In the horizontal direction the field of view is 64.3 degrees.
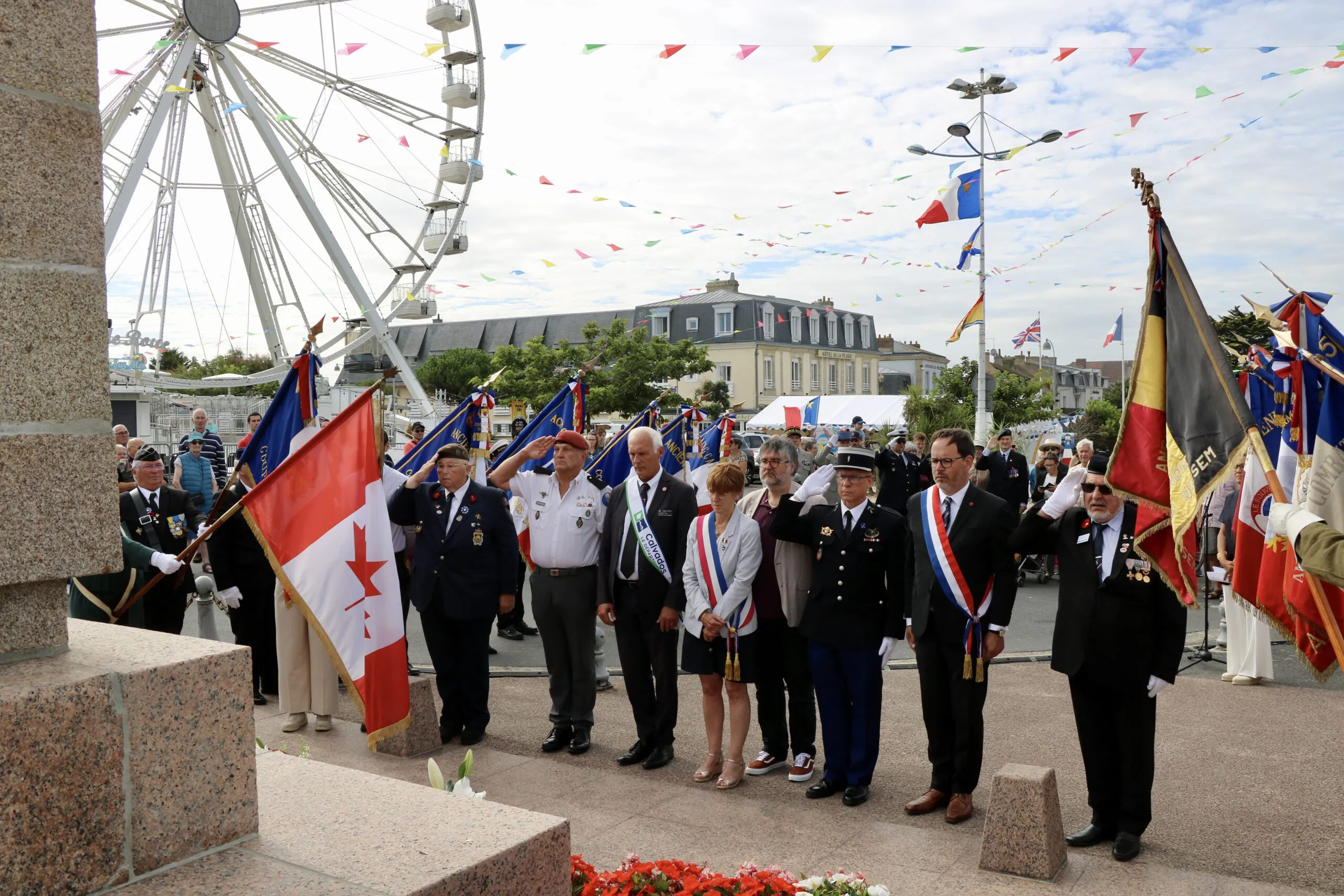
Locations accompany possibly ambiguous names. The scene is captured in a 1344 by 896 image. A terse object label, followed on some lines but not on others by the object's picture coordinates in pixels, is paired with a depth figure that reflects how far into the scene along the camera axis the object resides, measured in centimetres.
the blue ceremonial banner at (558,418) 990
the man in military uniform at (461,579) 662
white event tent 3019
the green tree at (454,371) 6725
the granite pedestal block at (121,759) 216
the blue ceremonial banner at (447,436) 974
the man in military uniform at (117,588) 625
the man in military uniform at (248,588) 759
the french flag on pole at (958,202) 1912
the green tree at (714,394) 5038
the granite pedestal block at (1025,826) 429
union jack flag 3688
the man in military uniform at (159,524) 734
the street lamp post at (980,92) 2044
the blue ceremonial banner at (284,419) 664
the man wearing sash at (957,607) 518
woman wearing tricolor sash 579
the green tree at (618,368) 4159
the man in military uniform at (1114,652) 471
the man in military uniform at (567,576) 653
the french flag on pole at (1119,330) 3228
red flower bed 355
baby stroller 1347
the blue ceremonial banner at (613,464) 1072
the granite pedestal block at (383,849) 237
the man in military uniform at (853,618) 550
